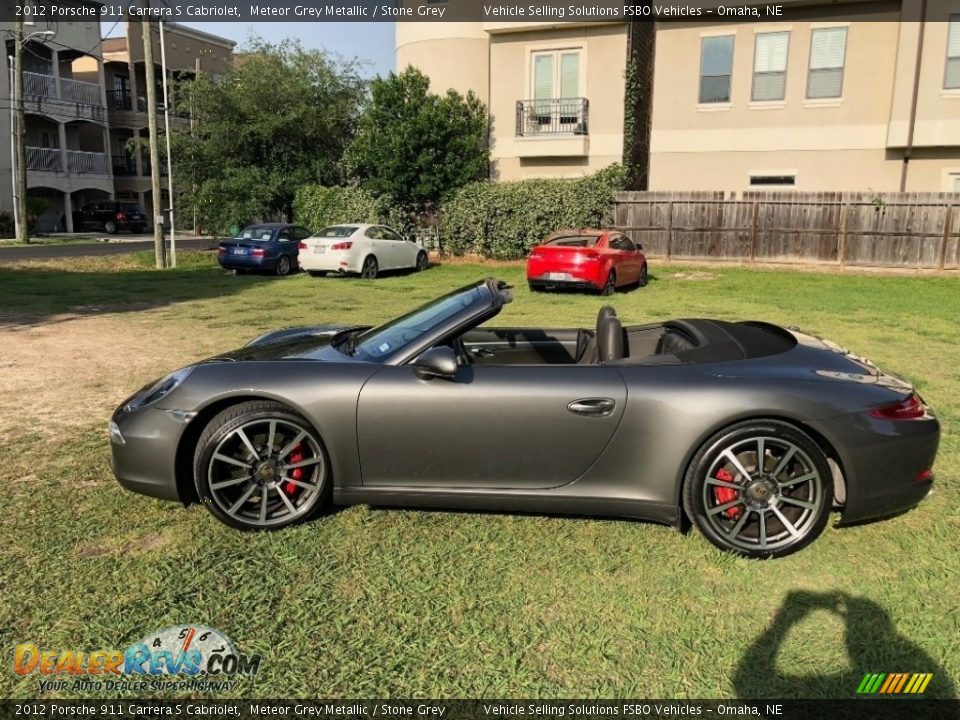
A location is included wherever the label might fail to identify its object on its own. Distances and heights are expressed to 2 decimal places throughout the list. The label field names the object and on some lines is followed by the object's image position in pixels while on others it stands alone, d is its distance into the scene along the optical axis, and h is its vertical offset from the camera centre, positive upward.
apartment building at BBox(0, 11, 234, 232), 38.06 +6.16
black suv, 39.62 +0.19
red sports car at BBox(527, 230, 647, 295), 14.18 -0.64
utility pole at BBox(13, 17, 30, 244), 29.61 +3.33
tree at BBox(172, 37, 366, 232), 26.19 +3.11
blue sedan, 18.12 -0.66
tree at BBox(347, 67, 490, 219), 22.81 +2.67
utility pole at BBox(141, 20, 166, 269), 19.06 +1.93
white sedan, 17.47 -0.62
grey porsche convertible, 3.39 -0.99
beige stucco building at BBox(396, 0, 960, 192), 19.91 +4.11
